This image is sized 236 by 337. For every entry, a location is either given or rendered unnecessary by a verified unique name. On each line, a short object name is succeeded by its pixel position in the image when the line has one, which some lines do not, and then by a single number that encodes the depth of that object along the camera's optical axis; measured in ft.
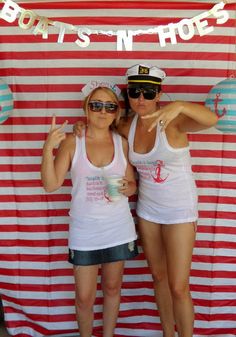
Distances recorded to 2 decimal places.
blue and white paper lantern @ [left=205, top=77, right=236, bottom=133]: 7.66
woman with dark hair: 7.82
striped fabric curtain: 8.78
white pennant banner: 7.98
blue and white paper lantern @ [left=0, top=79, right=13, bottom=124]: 8.08
